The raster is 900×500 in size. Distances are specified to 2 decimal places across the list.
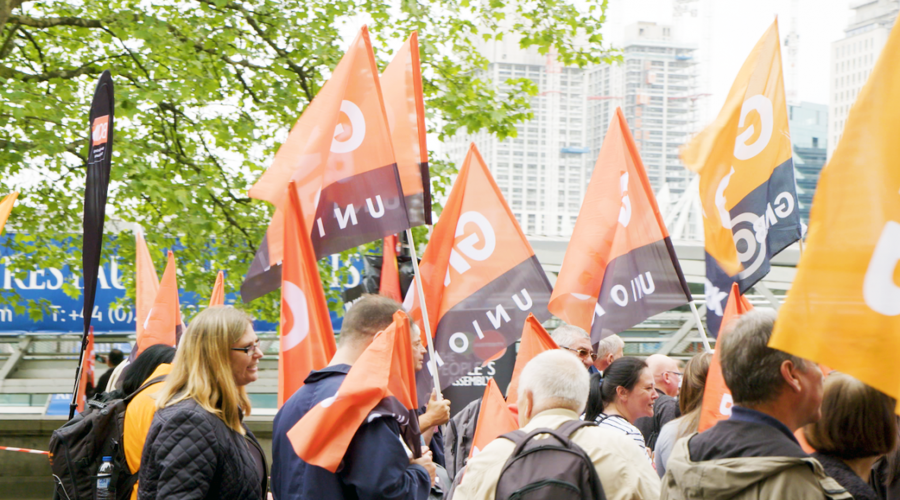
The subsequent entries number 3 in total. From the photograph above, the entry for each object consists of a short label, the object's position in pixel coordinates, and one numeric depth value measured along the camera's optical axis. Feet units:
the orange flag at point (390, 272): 19.64
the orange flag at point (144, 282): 21.40
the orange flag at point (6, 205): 18.28
